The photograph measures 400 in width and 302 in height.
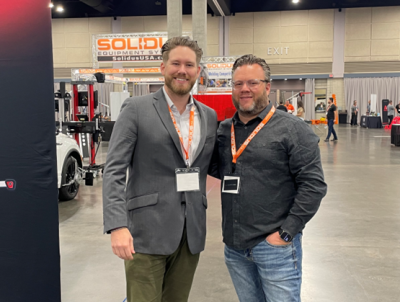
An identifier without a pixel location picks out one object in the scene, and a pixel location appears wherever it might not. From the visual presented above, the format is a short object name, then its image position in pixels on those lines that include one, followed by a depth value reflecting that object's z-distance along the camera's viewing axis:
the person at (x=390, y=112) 20.93
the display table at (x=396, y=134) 12.27
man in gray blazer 1.55
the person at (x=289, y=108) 13.71
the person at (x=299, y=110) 12.53
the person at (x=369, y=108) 23.05
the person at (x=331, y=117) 13.80
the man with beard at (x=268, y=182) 1.54
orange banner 13.71
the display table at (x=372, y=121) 21.40
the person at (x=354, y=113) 23.44
